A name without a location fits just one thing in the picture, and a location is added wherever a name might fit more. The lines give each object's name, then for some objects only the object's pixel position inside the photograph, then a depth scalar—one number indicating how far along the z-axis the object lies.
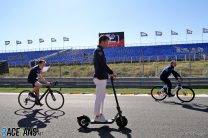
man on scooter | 4.23
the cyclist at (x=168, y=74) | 7.21
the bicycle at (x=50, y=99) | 6.15
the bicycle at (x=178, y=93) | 7.01
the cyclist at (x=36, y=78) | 6.23
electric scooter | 4.23
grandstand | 24.93
